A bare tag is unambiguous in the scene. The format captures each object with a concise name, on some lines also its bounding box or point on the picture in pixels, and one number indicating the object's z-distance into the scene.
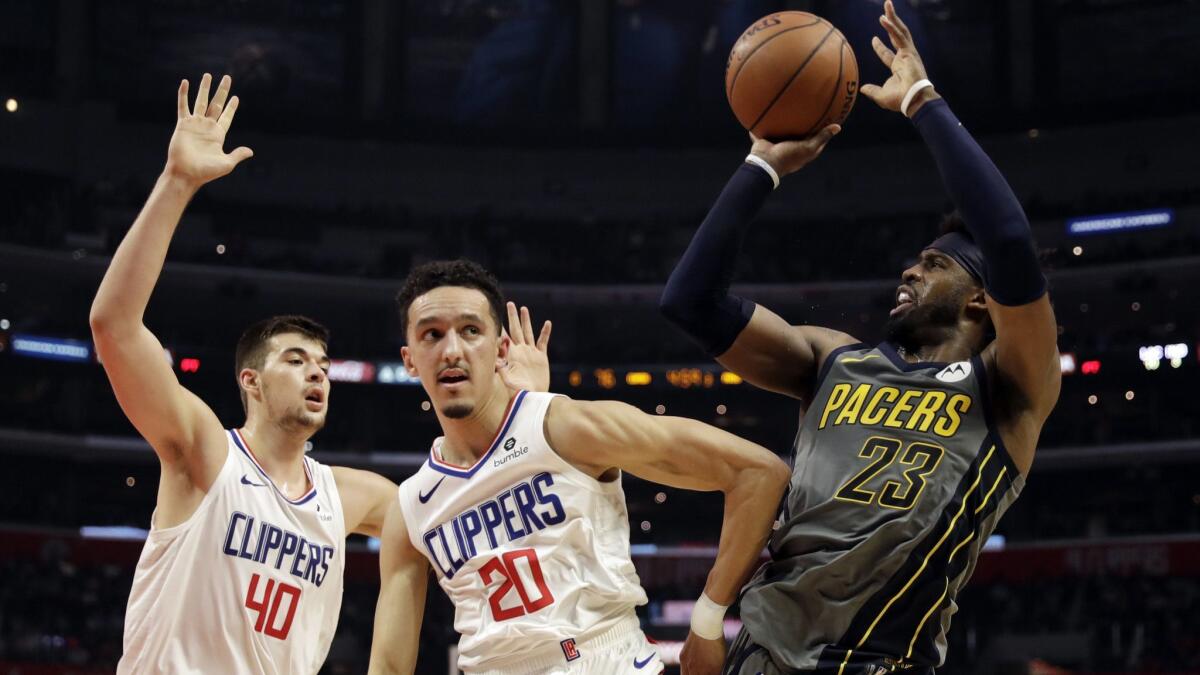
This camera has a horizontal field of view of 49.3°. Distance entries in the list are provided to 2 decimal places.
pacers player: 3.85
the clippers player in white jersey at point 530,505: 4.21
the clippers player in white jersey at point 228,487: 4.54
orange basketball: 4.57
